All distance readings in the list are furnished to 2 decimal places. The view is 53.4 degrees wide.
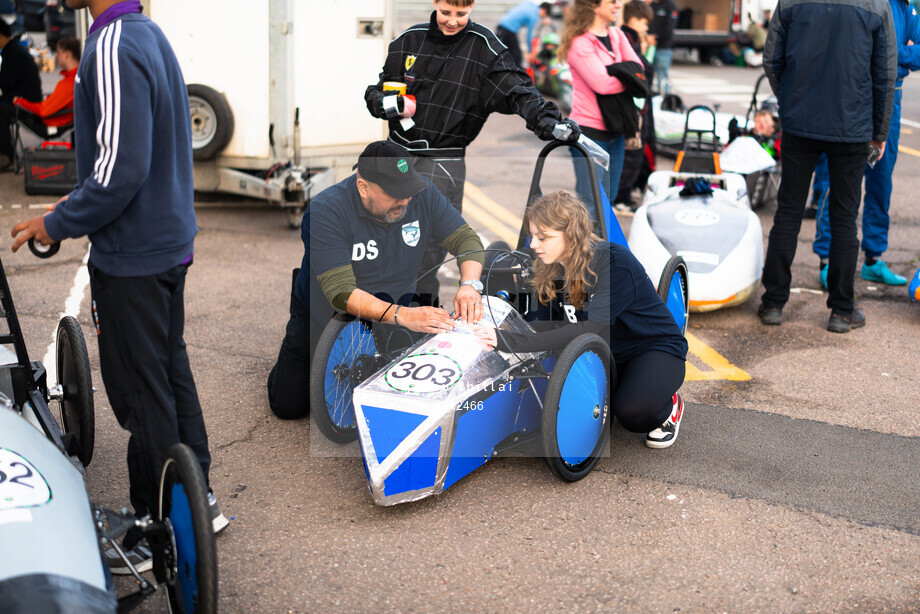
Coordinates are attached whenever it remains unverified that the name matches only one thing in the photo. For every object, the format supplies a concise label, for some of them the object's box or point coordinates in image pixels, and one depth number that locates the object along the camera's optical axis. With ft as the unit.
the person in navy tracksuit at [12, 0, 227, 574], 8.55
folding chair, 28.14
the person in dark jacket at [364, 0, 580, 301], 15.35
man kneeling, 12.03
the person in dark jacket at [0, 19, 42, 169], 29.07
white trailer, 22.67
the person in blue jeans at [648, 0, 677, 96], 43.09
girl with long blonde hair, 11.80
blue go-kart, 10.65
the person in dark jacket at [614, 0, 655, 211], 24.72
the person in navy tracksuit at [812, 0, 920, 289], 18.71
